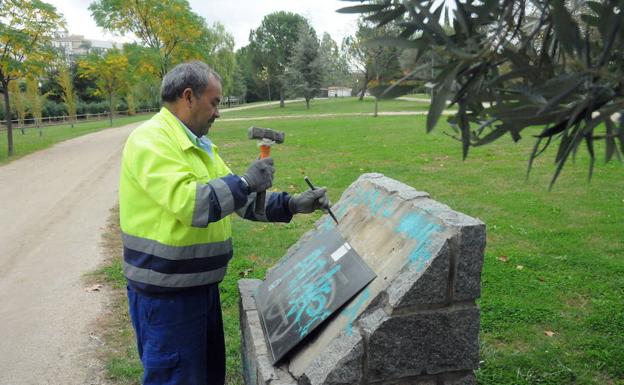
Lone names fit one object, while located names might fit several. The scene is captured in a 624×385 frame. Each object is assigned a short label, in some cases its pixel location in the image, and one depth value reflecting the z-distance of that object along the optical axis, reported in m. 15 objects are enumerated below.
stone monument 2.27
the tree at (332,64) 42.81
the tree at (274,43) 54.97
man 2.36
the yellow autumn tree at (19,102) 27.53
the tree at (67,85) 33.12
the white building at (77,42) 108.81
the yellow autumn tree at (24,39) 15.50
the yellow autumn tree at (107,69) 27.25
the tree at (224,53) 44.78
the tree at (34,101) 27.20
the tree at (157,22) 21.41
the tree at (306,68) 43.59
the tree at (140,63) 21.06
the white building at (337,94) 68.61
